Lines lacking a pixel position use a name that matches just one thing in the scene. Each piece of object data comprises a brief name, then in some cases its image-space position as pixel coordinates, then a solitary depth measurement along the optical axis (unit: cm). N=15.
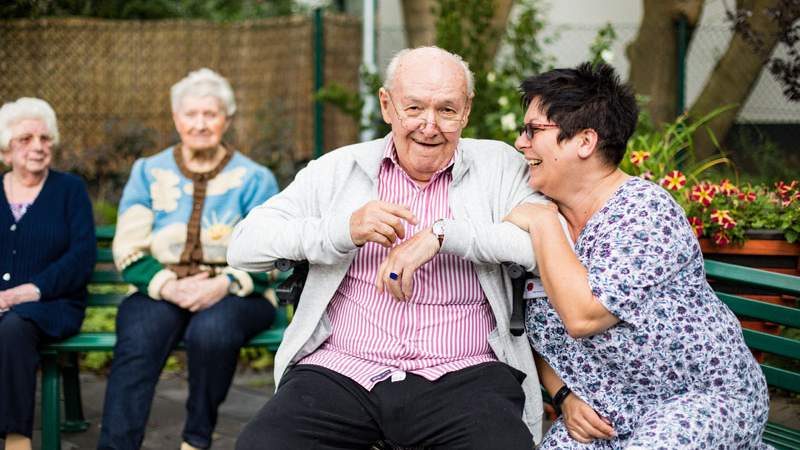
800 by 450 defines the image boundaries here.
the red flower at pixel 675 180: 394
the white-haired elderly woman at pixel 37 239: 390
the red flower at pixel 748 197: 387
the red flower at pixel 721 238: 373
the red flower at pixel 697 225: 374
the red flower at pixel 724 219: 368
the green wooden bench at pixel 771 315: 289
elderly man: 282
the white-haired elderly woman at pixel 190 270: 381
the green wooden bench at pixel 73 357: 393
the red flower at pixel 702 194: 376
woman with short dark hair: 262
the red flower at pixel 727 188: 387
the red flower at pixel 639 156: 416
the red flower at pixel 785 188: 382
